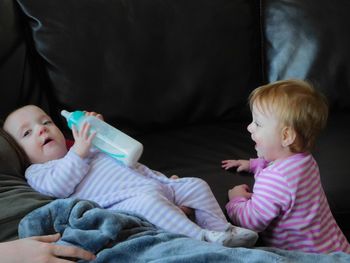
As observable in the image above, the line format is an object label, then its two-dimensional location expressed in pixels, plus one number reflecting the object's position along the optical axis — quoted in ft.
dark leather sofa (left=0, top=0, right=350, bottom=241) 5.33
